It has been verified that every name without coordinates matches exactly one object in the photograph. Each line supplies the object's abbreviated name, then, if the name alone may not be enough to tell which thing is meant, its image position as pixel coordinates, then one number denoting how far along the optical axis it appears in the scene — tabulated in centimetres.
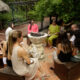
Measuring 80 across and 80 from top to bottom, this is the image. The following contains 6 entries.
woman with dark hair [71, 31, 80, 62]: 220
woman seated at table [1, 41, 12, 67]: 203
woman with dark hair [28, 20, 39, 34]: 348
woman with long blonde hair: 180
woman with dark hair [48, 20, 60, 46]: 351
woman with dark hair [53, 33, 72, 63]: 212
